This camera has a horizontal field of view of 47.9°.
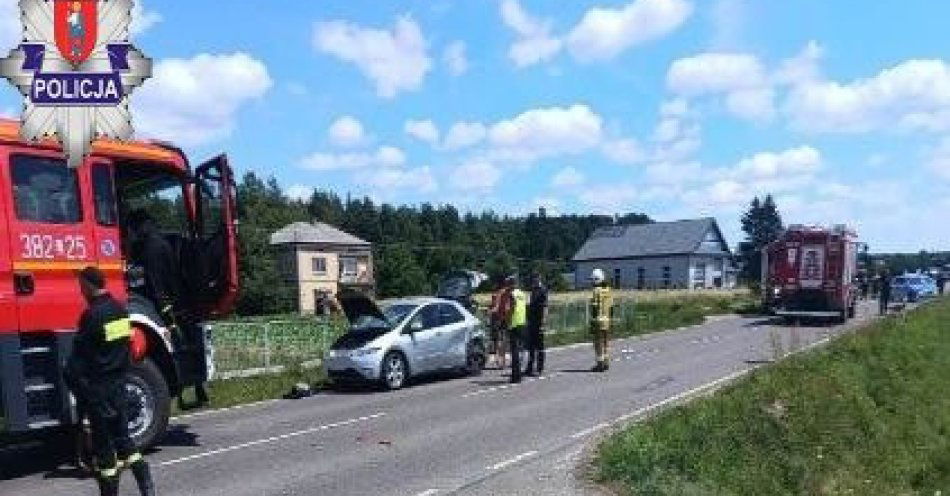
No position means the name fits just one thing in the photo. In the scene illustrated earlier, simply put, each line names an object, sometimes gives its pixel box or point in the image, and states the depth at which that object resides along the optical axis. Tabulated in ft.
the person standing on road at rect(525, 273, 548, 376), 65.98
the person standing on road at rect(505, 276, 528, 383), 63.31
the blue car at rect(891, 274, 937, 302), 190.19
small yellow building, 301.43
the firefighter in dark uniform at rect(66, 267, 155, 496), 27.91
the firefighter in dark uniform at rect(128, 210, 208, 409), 41.45
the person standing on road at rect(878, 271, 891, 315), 138.83
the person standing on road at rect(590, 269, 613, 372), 66.64
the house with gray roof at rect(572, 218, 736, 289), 373.81
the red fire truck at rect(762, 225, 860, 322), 122.11
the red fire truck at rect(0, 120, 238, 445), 35.58
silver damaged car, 62.54
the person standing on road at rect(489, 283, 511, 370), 66.28
